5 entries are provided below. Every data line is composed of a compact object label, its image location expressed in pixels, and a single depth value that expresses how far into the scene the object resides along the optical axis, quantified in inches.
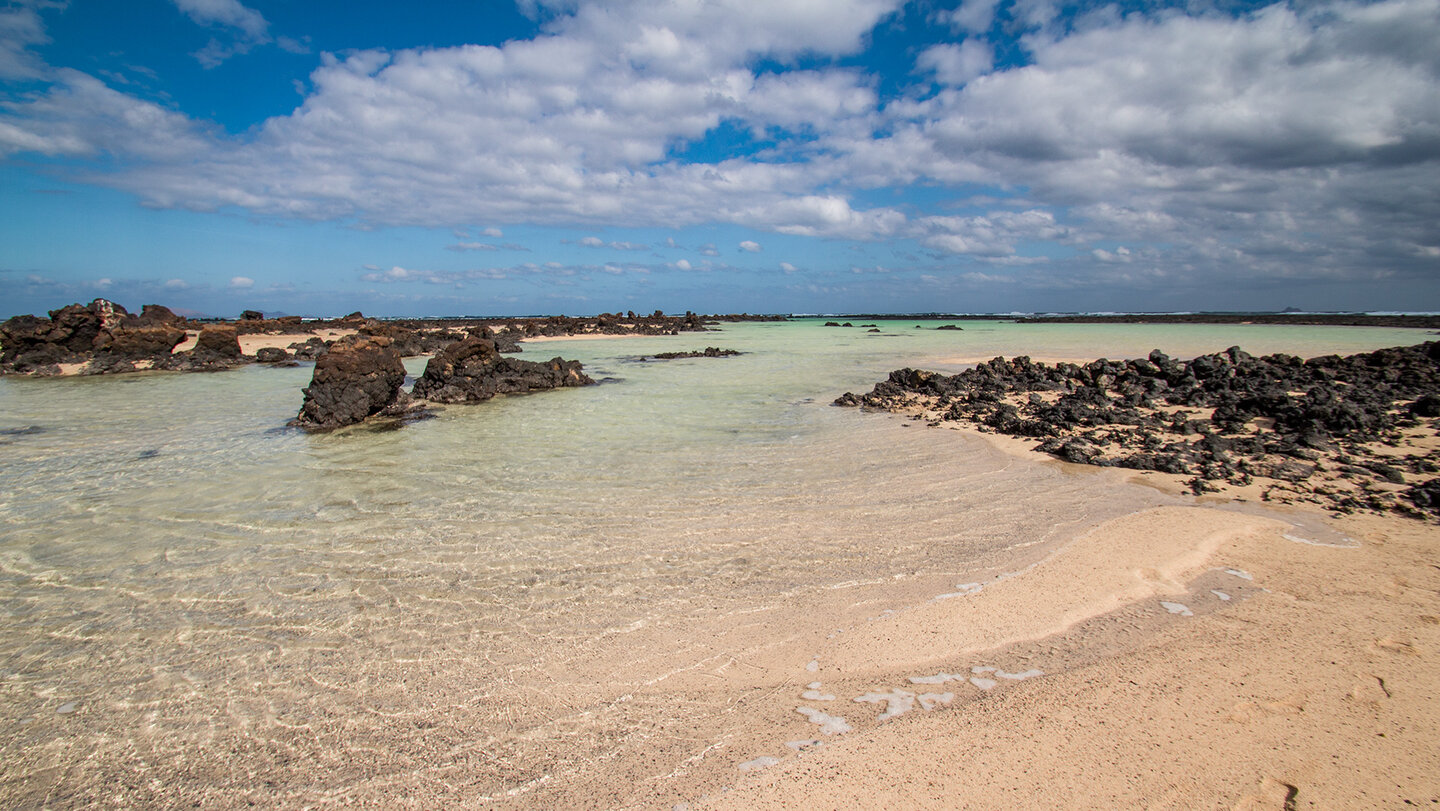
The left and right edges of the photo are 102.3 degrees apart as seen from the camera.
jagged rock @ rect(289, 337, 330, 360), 1079.6
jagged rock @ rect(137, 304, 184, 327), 1014.6
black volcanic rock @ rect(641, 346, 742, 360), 1131.3
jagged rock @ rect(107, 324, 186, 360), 858.1
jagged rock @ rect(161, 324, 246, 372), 879.7
